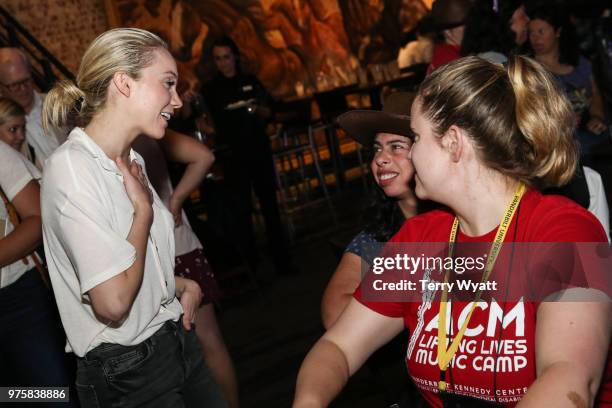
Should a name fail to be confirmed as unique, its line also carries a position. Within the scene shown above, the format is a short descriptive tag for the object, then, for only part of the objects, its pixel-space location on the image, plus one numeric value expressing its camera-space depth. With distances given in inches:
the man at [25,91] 141.3
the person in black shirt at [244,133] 218.7
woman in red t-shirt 56.5
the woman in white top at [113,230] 64.9
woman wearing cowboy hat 89.6
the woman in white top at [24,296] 93.9
